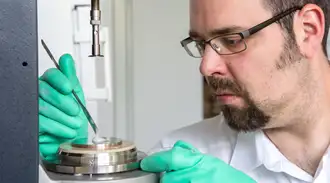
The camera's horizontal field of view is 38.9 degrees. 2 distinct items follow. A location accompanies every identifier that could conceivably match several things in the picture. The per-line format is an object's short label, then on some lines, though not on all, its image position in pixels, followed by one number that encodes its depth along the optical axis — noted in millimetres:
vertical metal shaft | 863
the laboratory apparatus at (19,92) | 622
